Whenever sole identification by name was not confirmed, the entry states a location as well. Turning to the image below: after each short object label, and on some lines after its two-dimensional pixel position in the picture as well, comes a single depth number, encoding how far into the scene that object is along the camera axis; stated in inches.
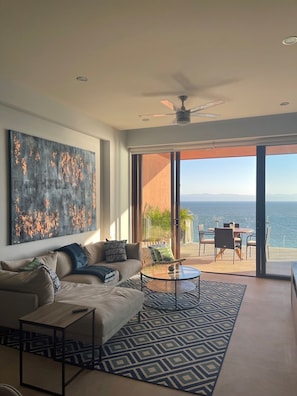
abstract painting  157.6
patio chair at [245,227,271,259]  230.4
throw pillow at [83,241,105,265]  197.8
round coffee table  166.2
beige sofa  108.0
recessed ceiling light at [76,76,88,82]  144.3
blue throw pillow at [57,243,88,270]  177.3
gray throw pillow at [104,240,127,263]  204.8
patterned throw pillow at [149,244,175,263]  201.3
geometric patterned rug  100.3
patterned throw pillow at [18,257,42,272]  136.2
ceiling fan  162.6
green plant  262.4
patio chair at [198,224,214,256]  283.3
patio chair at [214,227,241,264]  252.2
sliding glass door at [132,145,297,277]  225.9
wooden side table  90.5
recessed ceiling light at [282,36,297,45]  108.0
